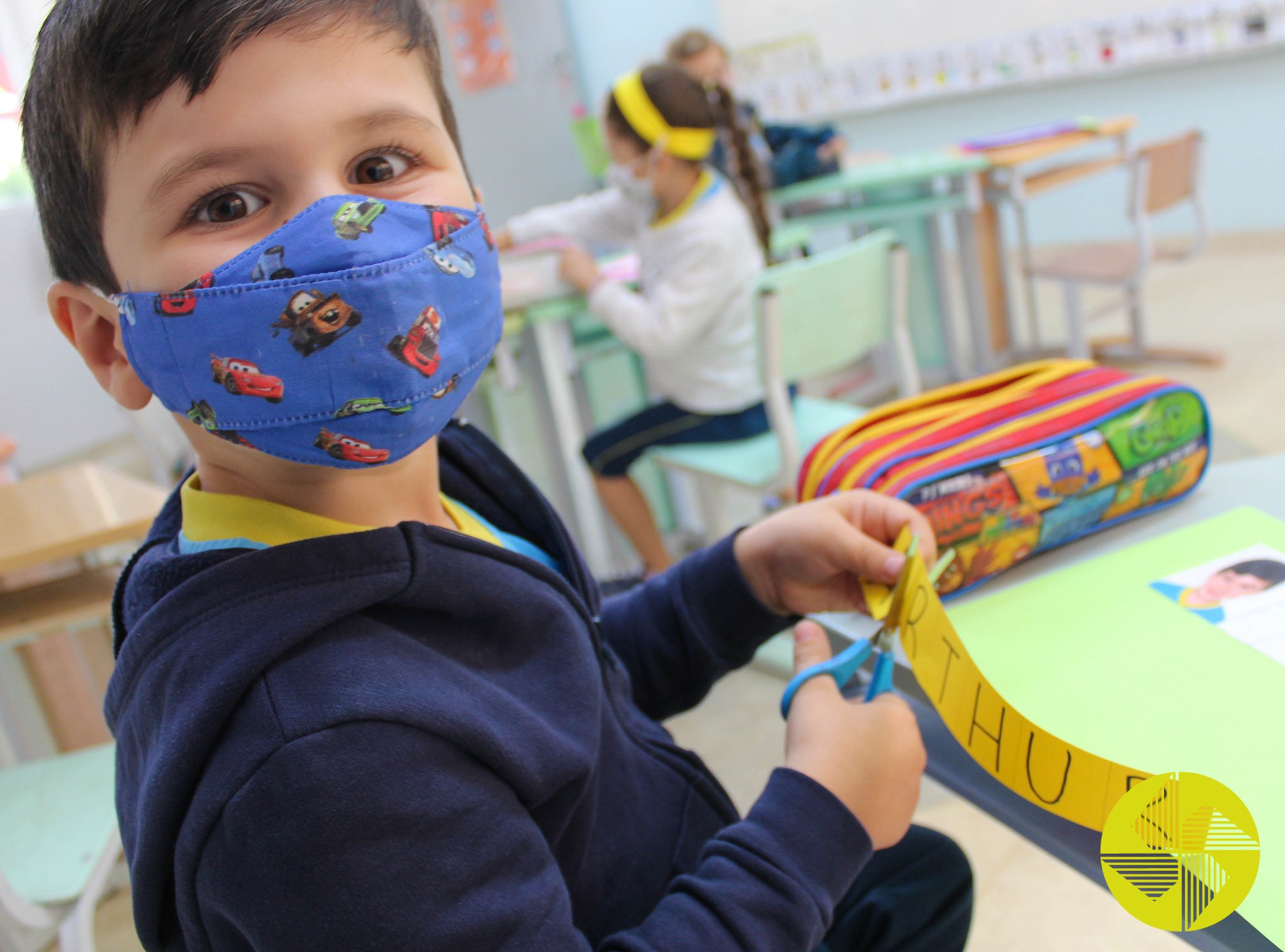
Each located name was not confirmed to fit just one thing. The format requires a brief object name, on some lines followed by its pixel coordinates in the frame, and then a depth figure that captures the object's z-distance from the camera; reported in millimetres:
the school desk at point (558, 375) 2180
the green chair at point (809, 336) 1796
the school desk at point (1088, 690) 463
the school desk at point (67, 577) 1357
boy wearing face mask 483
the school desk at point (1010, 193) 3203
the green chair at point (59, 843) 1082
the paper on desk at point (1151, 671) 504
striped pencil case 741
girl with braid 2121
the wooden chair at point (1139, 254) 3111
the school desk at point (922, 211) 3148
